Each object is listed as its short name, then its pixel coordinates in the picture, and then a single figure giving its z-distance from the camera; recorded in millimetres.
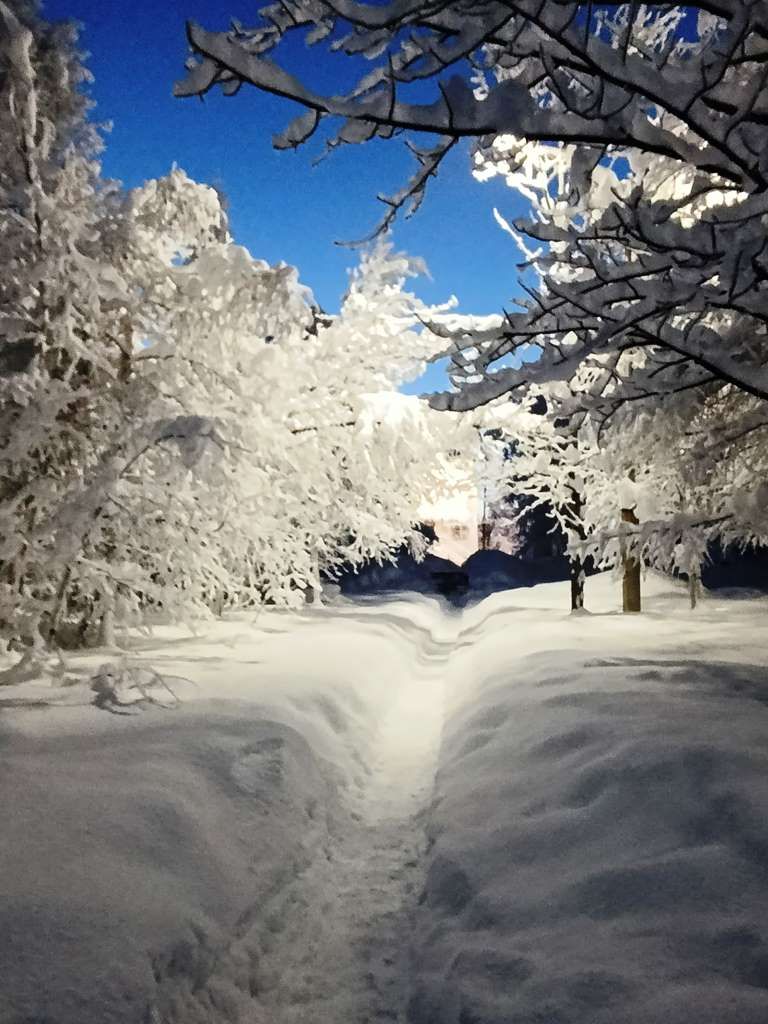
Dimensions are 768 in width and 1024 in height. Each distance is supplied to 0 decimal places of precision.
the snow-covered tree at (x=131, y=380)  6449
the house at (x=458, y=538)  66438
